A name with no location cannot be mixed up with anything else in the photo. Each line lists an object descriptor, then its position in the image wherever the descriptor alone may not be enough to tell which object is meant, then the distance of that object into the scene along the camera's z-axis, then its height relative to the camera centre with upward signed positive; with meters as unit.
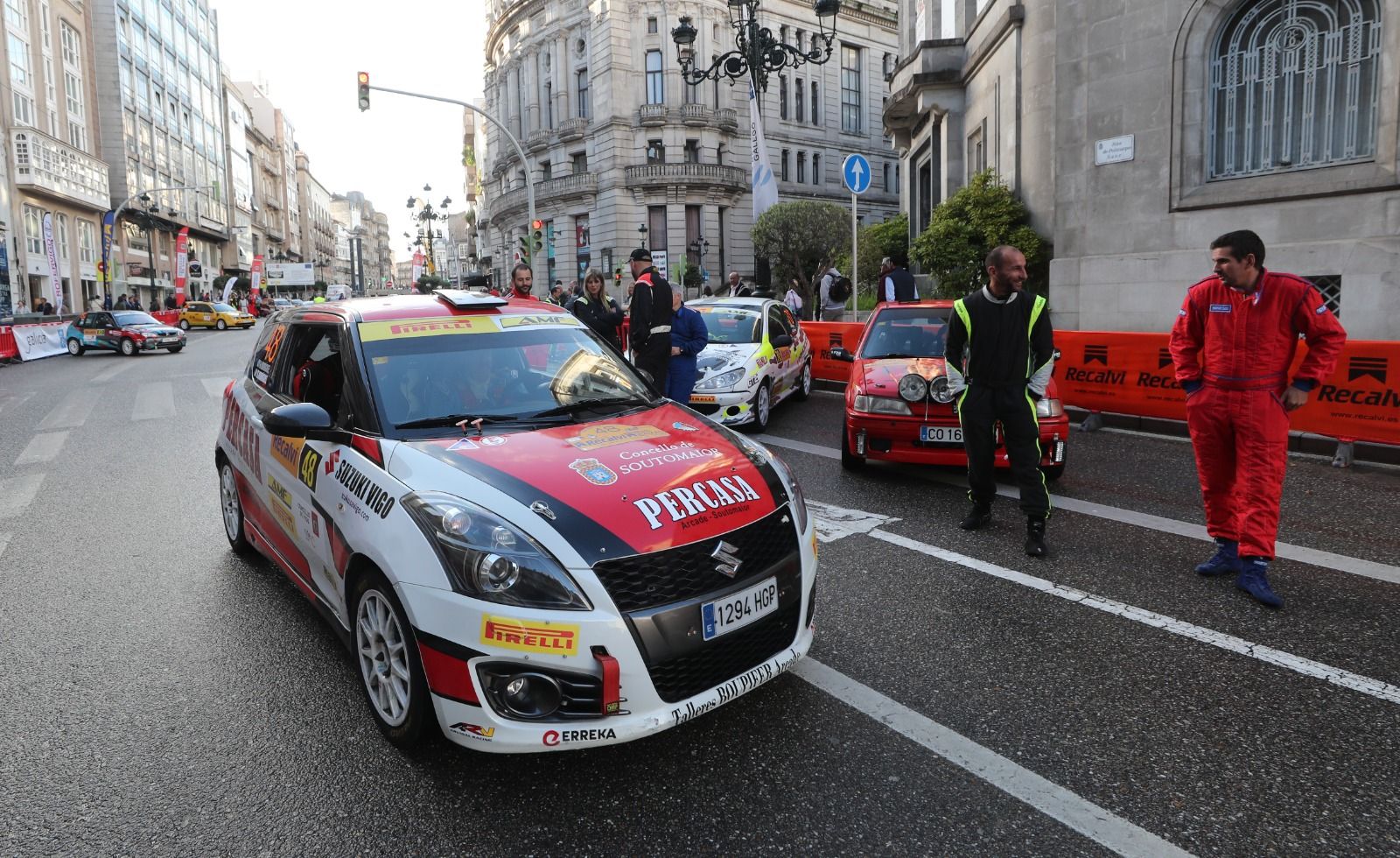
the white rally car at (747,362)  9.70 -0.32
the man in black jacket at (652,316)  8.78 +0.20
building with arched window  11.25 +2.67
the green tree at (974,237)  15.11 +1.66
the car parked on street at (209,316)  43.50 +1.37
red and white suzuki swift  2.67 -0.67
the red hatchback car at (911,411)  6.66 -0.63
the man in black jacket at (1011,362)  5.21 -0.19
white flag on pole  16.50 +3.02
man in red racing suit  4.36 -0.21
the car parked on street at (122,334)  25.27 +0.34
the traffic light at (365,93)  21.17 +5.99
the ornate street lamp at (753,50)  17.84 +6.35
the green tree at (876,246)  24.14 +2.65
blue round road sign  13.50 +2.47
